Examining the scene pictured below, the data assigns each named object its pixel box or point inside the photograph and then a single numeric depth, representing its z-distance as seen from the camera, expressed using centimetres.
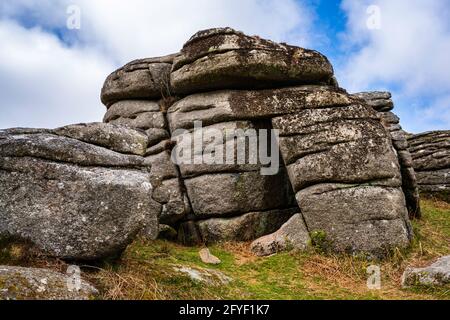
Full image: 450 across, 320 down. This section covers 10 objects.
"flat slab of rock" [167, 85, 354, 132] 1555
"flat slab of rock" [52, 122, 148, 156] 971
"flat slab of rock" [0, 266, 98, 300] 666
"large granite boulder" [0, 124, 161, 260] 830
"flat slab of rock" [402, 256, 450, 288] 1021
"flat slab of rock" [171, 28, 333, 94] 1620
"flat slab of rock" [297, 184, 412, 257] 1307
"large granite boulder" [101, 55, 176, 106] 1897
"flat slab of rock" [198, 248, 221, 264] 1284
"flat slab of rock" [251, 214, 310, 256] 1372
